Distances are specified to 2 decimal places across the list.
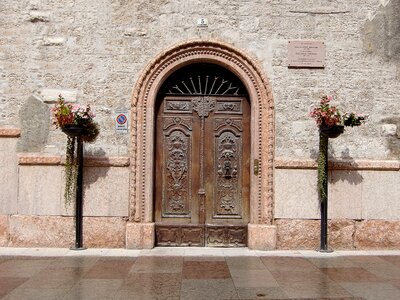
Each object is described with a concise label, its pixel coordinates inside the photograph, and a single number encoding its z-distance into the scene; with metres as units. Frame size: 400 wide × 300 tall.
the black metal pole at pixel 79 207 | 7.48
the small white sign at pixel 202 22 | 7.83
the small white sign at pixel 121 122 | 7.72
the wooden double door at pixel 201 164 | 7.99
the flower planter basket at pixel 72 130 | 7.17
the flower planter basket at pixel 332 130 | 7.18
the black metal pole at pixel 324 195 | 7.44
